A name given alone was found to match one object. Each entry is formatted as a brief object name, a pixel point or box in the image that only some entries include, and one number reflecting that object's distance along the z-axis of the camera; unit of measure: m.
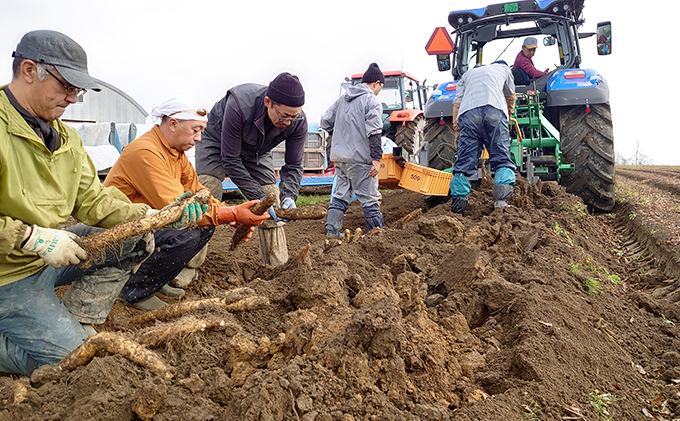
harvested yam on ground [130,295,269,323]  2.56
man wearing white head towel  2.97
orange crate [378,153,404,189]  6.01
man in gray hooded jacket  5.25
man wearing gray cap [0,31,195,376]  2.10
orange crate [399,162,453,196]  5.85
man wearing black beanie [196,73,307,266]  3.75
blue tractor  6.09
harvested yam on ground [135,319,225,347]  2.14
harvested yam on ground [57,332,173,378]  1.98
